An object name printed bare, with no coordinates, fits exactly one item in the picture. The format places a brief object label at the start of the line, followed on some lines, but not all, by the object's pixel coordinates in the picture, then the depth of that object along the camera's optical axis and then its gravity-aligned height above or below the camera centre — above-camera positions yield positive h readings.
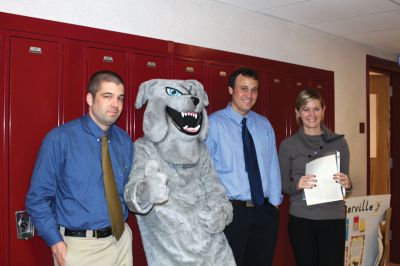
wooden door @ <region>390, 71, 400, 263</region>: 5.46 -0.40
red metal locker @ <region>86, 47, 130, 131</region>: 2.56 +0.43
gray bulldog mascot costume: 2.27 -0.30
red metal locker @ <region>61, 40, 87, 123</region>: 2.45 +0.31
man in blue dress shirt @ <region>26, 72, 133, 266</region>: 2.05 -0.26
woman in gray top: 2.91 -0.36
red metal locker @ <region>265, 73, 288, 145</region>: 3.71 +0.26
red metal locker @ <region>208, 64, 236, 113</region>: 3.24 +0.36
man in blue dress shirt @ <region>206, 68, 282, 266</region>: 2.75 -0.26
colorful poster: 4.03 -0.91
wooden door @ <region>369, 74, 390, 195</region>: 5.65 -0.06
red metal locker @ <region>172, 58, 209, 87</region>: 3.01 +0.46
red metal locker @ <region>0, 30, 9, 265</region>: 2.20 -0.25
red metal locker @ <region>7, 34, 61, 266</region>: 2.25 +0.10
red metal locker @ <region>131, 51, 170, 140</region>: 2.77 +0.40
